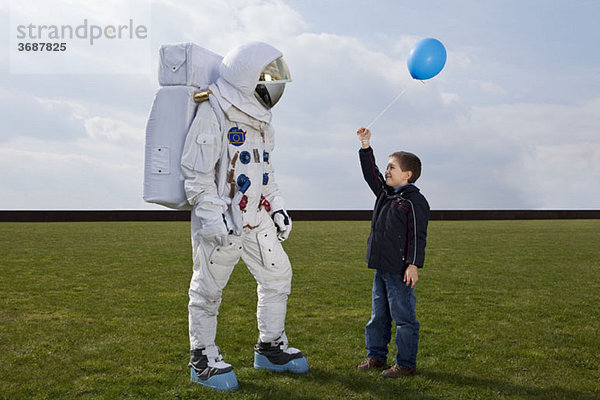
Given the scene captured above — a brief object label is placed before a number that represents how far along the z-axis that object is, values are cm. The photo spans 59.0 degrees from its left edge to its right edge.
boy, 396
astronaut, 387
